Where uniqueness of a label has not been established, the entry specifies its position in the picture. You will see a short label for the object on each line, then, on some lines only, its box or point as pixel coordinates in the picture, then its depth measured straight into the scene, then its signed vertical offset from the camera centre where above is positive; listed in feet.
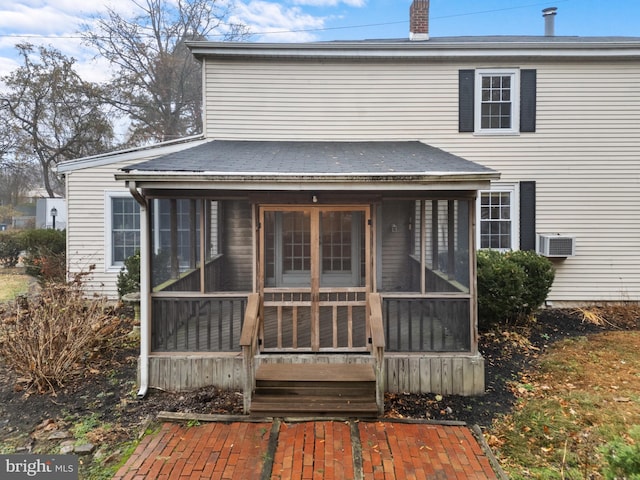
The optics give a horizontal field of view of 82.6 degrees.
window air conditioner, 26.48 -0.66
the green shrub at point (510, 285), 21.79 -2.95
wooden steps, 13.25 -5.99
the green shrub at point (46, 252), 28.25 -1.76
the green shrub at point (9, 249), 47.55 -1.90
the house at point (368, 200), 15.56 +1.86
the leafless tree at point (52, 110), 59.93 +21.27
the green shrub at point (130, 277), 25.84 -3.01
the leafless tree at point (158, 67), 59.36 +28.81
